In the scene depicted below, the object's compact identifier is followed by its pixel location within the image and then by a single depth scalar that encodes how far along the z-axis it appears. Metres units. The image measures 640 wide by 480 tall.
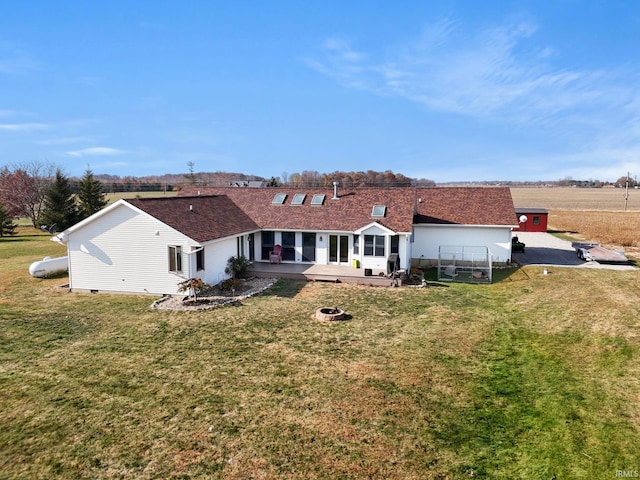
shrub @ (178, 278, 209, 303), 16.64
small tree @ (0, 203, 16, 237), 38.22
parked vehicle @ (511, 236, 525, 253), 27.90
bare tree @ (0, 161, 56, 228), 47.25
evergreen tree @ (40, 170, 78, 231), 38.56
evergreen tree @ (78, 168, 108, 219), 42.03
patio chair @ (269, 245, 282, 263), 23.92
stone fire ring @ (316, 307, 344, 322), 14.66
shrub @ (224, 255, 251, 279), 20.89
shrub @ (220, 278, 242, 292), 18.69
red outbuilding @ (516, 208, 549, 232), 38.81
